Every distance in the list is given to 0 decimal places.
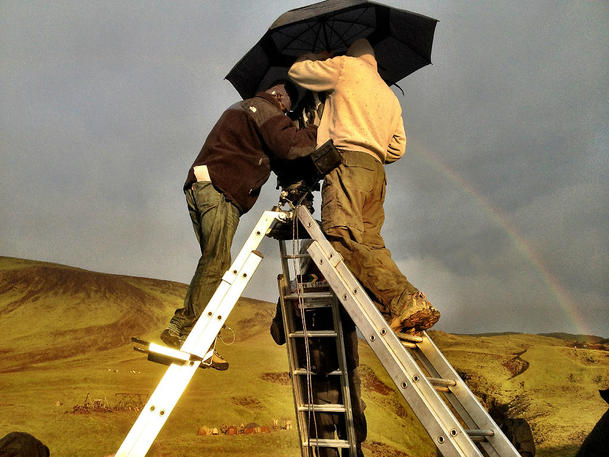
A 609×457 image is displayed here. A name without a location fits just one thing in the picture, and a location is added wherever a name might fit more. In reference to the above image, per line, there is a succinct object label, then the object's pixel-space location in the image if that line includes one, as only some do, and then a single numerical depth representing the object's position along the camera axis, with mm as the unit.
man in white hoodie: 2697
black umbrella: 4077
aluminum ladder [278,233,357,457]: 3131
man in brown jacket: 2939
